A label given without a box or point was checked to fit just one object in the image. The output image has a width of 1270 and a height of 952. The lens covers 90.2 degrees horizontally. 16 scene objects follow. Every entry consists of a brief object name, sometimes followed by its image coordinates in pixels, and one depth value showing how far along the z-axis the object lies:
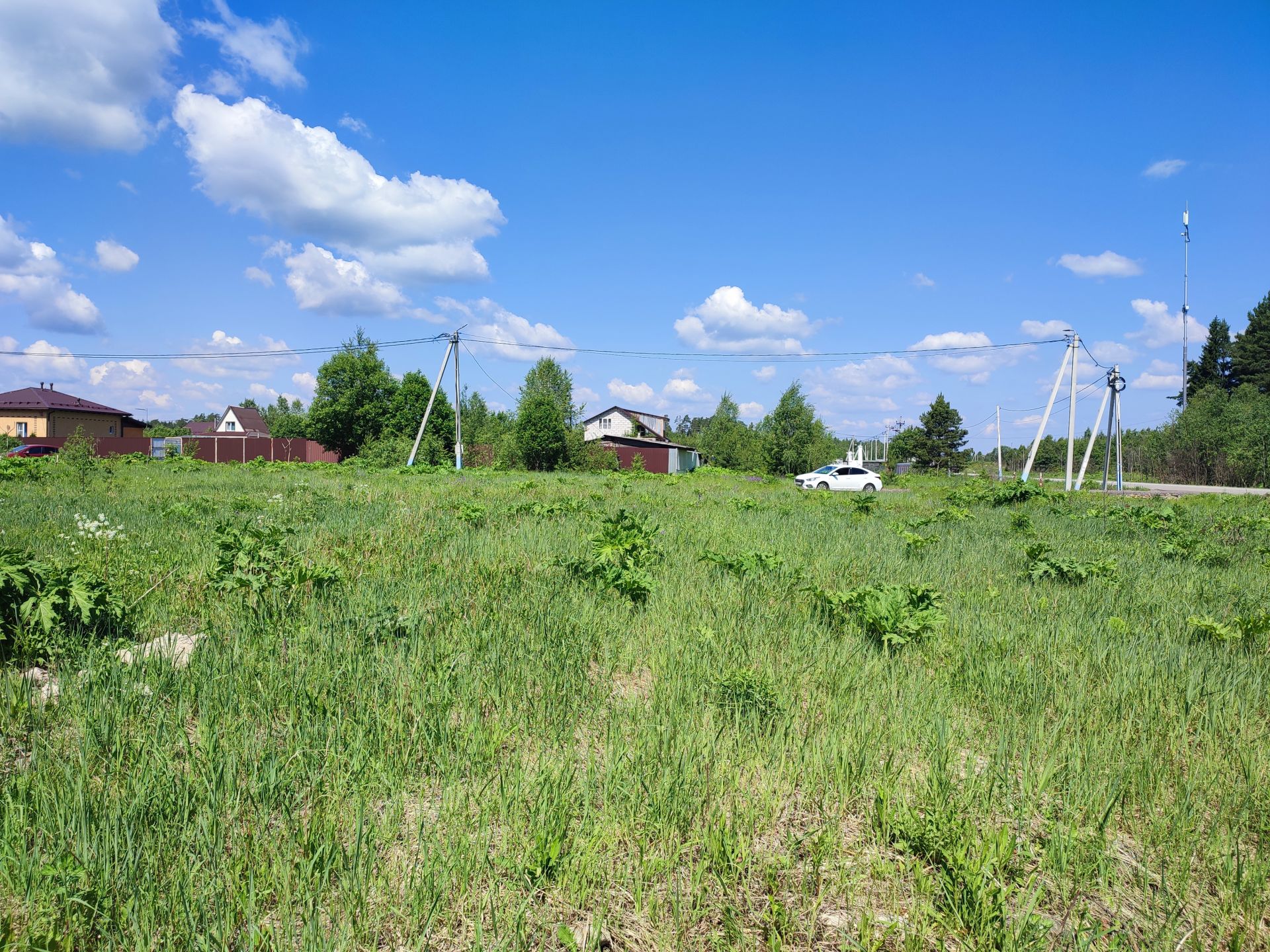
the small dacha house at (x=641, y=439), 60.72
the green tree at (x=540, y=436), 47.44
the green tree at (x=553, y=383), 75.25
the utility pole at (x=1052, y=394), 31.89
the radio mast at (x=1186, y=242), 45.69
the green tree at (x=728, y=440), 58.25
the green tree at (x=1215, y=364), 73.75
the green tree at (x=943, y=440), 89.75
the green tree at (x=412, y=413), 60.25
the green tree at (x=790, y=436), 51.19
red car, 37.38
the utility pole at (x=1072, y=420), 31.19
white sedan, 31.75
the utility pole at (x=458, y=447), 36.66
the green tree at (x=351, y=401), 59.50
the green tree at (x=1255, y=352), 68.88
